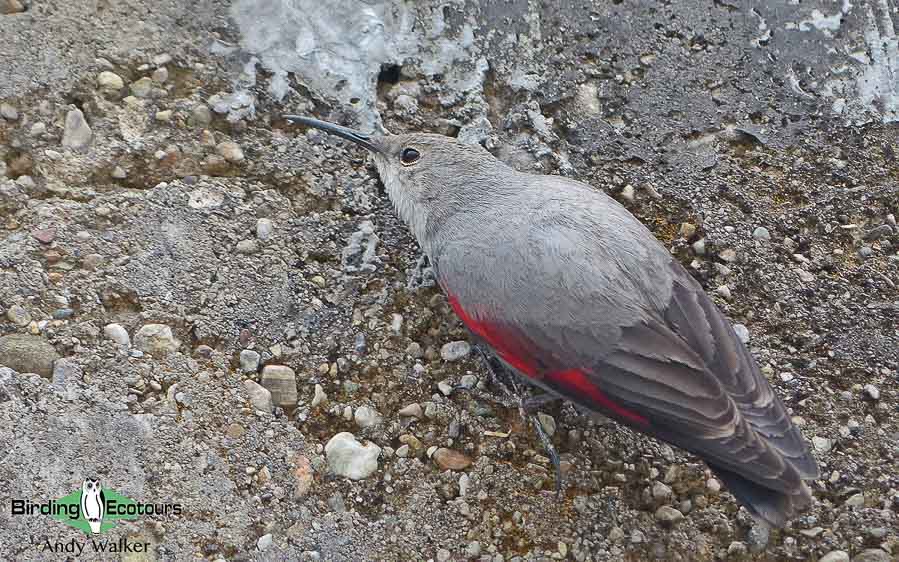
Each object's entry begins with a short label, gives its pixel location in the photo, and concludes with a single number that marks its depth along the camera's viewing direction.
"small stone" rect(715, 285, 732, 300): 3.63
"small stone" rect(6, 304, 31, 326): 3.15
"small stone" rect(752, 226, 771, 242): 3.76
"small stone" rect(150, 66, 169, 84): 3.79
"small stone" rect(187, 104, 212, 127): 3.75
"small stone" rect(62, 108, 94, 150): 3.58
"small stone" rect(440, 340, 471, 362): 3.47
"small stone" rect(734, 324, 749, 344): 3.52
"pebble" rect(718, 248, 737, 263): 3.72
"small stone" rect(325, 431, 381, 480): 3.14
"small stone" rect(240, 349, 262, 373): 3.29
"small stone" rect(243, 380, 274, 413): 3.21
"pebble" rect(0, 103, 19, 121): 3.55
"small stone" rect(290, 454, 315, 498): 3.07
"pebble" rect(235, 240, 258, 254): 3.55
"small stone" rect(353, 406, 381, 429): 3.26
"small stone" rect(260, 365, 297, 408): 3.25
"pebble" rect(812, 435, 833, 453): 3.27
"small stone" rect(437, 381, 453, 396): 3.38
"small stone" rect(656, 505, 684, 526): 3.13
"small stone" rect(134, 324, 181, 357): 3.22
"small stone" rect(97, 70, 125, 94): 3.70
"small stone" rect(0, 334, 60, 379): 3.04
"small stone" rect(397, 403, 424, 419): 3.30
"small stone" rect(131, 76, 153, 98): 3.75
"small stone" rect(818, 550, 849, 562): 3.02
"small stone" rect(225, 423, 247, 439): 3.12
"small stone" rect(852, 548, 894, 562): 3.01
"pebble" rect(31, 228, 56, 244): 3.33
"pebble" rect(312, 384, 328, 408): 3.27
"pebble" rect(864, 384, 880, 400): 3.38
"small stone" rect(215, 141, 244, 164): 3.72
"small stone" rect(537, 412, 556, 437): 3.34
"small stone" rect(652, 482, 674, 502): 3.19
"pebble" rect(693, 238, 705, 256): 3.73
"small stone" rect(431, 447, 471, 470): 3.21
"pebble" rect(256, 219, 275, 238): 3.60
